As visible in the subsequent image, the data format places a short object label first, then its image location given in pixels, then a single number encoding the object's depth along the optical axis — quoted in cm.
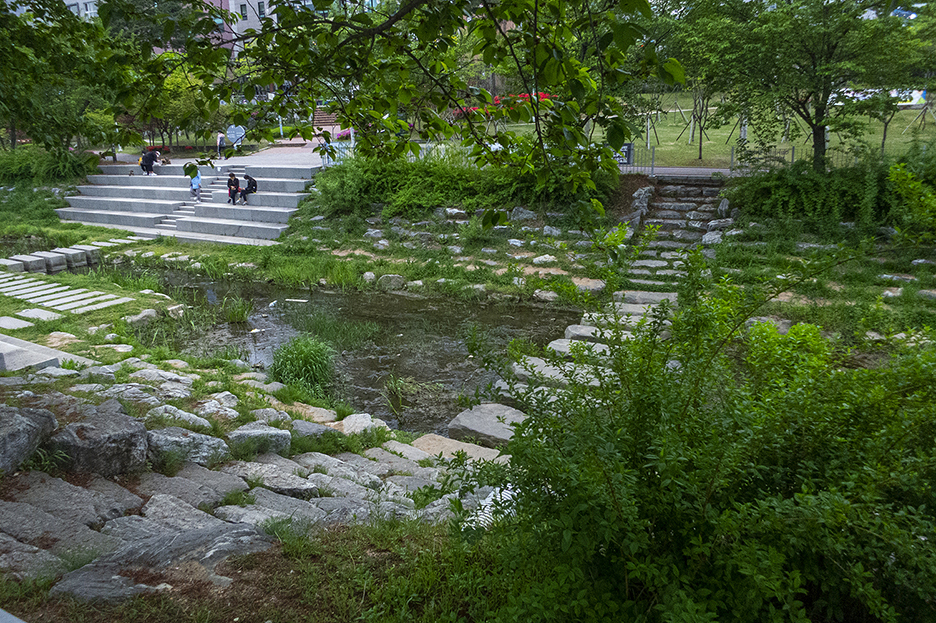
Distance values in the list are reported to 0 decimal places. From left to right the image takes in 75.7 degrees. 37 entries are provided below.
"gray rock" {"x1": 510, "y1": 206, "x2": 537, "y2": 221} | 1311
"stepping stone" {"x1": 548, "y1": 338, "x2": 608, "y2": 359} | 759
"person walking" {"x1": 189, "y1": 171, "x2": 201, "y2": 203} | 1798
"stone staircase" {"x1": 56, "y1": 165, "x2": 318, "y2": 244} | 1562
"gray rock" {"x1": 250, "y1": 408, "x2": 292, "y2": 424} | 565
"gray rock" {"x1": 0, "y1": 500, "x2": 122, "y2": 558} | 303
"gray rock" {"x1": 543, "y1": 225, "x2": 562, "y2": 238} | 1241
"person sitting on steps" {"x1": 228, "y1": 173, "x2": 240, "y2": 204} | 1661
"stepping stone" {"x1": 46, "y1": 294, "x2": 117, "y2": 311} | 926
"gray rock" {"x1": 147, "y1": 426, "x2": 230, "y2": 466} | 442
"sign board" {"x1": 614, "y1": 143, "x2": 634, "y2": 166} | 1463
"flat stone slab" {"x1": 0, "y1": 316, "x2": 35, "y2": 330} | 816
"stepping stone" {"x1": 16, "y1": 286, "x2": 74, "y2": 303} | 976
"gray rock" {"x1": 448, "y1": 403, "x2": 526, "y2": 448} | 582
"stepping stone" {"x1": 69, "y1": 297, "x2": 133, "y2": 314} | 914
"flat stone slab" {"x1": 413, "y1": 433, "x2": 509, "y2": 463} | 524
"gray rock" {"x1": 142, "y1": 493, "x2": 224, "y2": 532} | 350
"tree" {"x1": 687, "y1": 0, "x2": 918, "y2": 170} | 1010
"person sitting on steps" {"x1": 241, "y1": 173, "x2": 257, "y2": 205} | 1672
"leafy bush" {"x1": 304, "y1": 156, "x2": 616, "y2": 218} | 1323
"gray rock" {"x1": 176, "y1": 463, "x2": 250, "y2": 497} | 420
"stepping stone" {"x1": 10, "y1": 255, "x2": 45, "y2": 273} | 1286
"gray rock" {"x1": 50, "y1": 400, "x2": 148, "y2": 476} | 408
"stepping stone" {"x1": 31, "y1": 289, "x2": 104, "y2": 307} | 950
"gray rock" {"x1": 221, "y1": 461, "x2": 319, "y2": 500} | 434
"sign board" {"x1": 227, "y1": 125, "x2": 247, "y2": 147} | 2039
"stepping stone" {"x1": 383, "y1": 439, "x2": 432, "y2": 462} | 543
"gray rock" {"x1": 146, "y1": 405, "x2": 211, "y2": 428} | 503
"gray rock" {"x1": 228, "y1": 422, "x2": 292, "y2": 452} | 500
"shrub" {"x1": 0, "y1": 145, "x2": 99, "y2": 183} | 2027
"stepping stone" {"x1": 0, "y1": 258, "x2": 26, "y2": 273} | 1254
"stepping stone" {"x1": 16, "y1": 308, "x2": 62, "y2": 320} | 868
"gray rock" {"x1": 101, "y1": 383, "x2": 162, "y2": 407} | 542
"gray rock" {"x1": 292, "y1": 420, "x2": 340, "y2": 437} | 549
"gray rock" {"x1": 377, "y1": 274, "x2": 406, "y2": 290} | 1162
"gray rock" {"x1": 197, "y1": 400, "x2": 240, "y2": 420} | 549
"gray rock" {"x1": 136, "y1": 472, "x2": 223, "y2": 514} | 394
